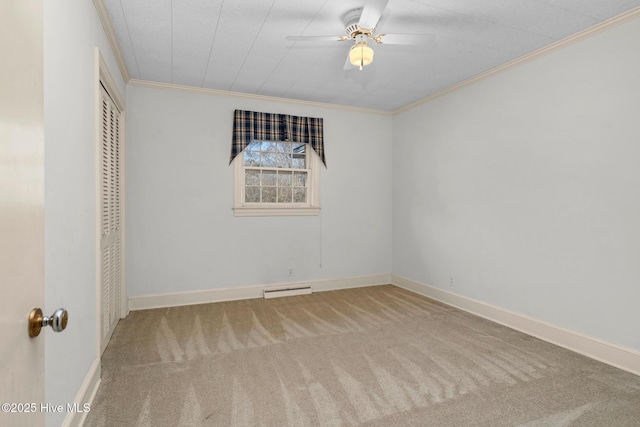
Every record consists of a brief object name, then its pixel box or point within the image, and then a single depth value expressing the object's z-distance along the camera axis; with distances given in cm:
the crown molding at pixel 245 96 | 384
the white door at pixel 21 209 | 71
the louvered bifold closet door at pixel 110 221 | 276
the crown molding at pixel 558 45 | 247
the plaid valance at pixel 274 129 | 424
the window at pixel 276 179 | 437
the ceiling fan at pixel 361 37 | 235
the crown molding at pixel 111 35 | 233
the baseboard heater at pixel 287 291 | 435
